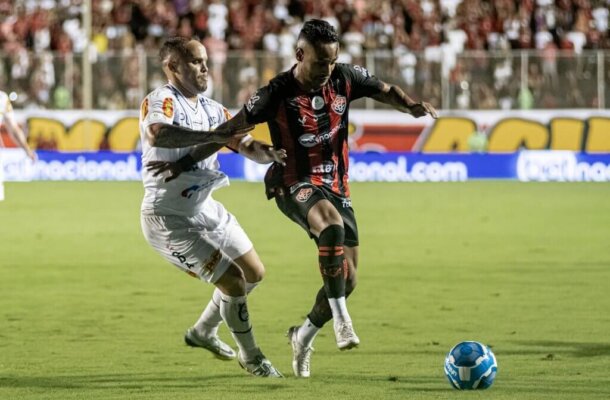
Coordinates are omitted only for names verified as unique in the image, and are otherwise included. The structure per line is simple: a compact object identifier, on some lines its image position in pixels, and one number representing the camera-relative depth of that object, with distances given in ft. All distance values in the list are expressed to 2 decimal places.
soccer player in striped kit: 54.54
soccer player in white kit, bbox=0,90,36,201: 110.32
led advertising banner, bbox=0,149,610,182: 181.37
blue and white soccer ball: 50.44
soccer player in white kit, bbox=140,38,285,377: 55.21
